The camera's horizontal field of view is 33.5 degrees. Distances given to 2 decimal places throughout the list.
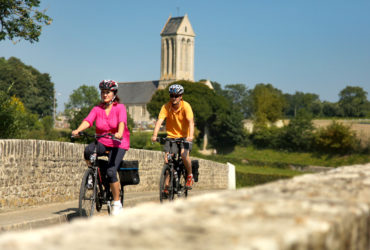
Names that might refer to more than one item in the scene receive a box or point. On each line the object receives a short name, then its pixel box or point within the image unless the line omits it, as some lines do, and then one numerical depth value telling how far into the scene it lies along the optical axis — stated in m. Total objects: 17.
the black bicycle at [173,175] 9.73
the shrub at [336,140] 75.38
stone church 158.25
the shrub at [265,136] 87.25
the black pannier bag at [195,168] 10.95
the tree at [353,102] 120.19
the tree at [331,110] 124.94
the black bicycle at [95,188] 8.09
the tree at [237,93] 195.12
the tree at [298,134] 81.69
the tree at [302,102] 139.12
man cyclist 9.91
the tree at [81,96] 132.38
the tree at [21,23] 16.66
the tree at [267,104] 100.62
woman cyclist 8.22
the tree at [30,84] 90.31
